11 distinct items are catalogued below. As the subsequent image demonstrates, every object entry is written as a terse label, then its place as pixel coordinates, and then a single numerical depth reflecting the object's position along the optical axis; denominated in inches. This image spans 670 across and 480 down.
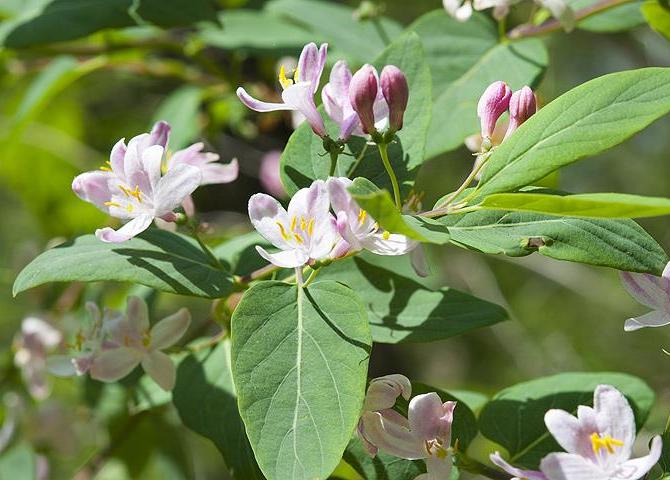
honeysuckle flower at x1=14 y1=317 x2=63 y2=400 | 21.1
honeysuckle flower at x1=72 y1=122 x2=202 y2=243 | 16.2
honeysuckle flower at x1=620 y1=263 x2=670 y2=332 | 16.0
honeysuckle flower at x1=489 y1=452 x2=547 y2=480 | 15.4
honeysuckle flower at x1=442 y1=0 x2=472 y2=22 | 18.5
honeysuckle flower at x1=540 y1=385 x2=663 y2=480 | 15.4
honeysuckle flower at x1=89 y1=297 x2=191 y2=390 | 17.3
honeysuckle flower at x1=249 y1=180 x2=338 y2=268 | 15.9
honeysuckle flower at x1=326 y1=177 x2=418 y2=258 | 15.5
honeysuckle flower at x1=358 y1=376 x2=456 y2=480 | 15.9
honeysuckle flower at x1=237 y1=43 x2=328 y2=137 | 16.2
